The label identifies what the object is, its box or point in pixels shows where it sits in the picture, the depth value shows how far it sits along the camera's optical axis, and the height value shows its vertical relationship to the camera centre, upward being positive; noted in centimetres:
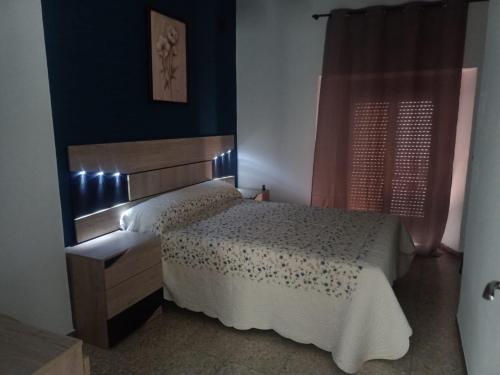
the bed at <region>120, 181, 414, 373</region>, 195 -89
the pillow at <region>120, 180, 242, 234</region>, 258 -65
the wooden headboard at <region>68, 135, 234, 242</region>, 243 -34
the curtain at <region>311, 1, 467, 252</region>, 342 +11
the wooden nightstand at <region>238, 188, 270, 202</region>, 390 -78
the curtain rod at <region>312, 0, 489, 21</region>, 336 +109
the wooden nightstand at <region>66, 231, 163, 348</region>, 213 -98
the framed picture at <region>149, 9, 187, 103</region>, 296 +54
